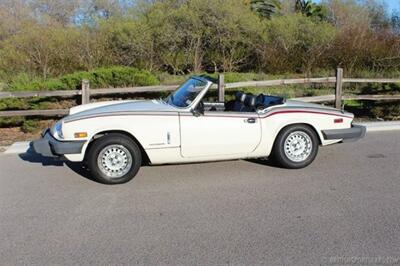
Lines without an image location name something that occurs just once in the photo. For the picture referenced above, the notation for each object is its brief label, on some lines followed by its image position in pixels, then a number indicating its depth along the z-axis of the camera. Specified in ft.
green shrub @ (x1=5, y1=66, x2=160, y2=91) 32.99
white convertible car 17.54
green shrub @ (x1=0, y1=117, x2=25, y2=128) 29.91
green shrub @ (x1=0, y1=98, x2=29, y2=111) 30.35
